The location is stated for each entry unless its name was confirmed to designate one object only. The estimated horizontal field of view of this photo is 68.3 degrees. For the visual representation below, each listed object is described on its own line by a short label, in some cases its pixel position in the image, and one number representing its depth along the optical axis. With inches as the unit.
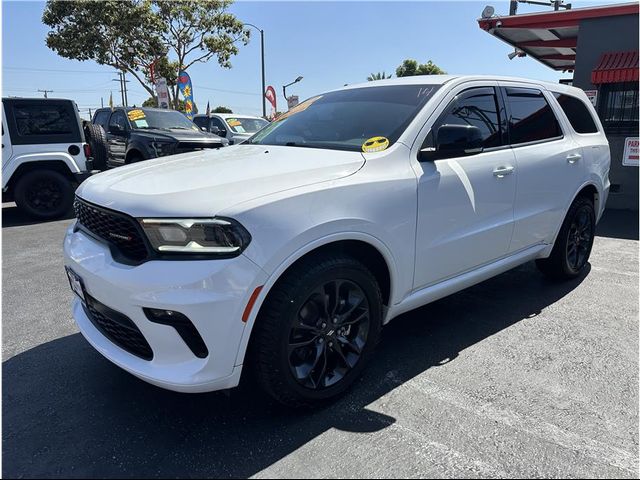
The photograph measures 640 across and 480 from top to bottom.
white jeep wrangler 287.4
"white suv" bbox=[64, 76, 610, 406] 82.4
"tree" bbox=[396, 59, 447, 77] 1587.1
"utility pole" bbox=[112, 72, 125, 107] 2138.3
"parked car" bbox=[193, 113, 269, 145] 515.2
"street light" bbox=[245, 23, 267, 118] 1065.5
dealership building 338.0
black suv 361.1
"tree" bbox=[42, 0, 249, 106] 879.1
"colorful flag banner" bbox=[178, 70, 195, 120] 789.9
